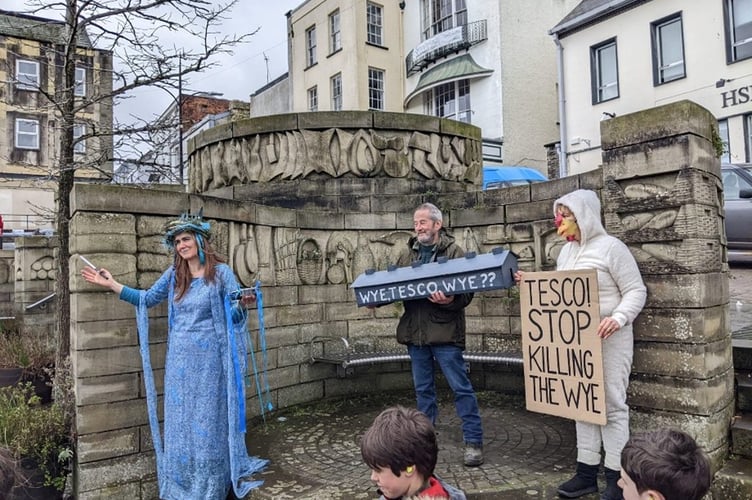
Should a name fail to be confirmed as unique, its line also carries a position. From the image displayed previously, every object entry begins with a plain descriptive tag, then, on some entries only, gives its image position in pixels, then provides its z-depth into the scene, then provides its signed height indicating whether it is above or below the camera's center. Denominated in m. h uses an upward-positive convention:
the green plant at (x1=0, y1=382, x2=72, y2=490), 4.71 -1.35
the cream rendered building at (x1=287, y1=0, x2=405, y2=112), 25.89 +10.04
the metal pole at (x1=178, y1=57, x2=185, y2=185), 6.45 +2.15
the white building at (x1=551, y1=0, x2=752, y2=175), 16.23 +6.20
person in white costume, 3.55 -0.34
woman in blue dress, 4.01 -0.71
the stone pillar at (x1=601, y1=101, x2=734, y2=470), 3.78 -0.03
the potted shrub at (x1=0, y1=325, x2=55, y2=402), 7.80 -1.18
